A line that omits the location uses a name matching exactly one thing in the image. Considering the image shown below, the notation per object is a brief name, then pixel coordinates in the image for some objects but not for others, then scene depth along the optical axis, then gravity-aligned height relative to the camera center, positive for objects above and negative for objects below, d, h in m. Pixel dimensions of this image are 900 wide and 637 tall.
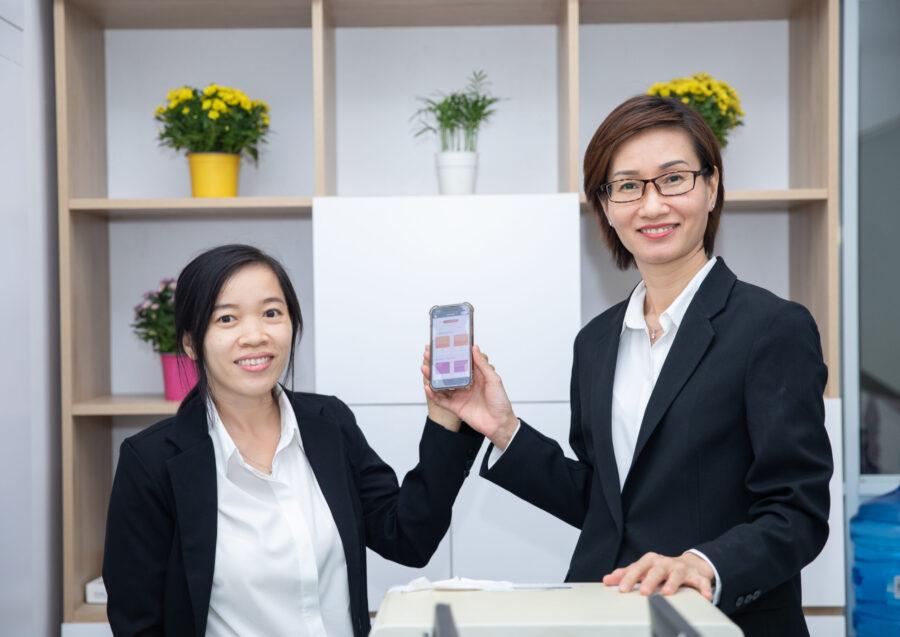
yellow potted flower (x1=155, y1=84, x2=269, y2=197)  2.68 +0.52
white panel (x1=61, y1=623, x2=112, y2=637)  2.60 -0.94
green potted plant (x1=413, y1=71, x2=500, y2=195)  2.68 +0.49
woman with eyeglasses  1.24 -0.18
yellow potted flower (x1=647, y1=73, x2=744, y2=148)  2.62 +0.59
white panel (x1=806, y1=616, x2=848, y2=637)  2.57 -0.94
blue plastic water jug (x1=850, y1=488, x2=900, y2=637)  2.60 -0.80
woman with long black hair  1.49 -0.34
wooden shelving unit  2.61 +0.44
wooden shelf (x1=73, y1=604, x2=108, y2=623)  2.60 -0.90
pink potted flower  2.75 -0.09
